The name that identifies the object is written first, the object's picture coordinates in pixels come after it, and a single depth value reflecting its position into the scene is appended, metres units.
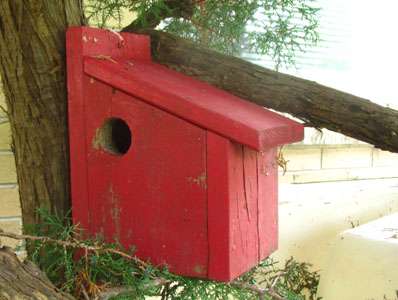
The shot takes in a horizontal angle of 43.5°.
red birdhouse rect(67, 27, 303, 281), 0.97
